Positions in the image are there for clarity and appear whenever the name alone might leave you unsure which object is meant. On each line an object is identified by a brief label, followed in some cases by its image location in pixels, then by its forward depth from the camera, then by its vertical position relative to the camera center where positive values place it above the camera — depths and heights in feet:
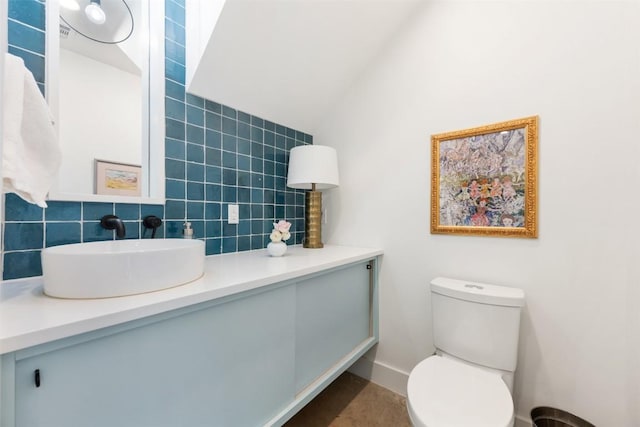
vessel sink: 2.27 -0.55
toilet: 2.82 -2.09
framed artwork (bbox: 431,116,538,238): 4.04 +0.57
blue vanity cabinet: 1.86 -1.45
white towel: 2.02 +0.59
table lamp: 5.44 +0.79
